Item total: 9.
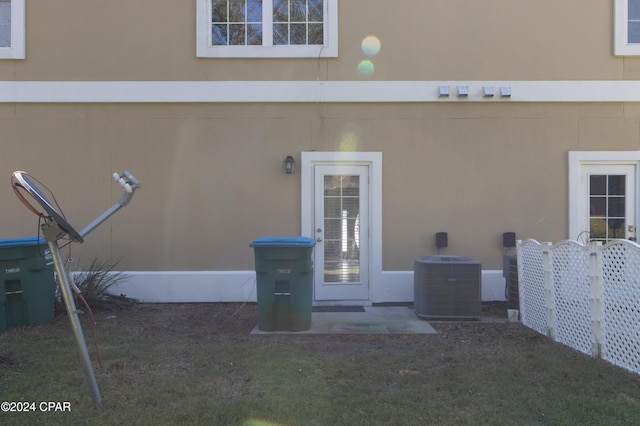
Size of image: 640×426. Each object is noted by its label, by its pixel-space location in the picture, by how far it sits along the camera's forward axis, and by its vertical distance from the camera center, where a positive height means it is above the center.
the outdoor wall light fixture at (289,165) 7.75 +0.66
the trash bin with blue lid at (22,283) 6.29 -1.03
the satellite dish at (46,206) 3.31 +0.00
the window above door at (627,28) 7.73 +2.89
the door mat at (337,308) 7.49 -1.61
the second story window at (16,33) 7.74 +2.79
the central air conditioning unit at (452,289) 6.75 -1.16
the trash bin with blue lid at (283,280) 6.07 -0.93
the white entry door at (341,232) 7.90 -0.43
